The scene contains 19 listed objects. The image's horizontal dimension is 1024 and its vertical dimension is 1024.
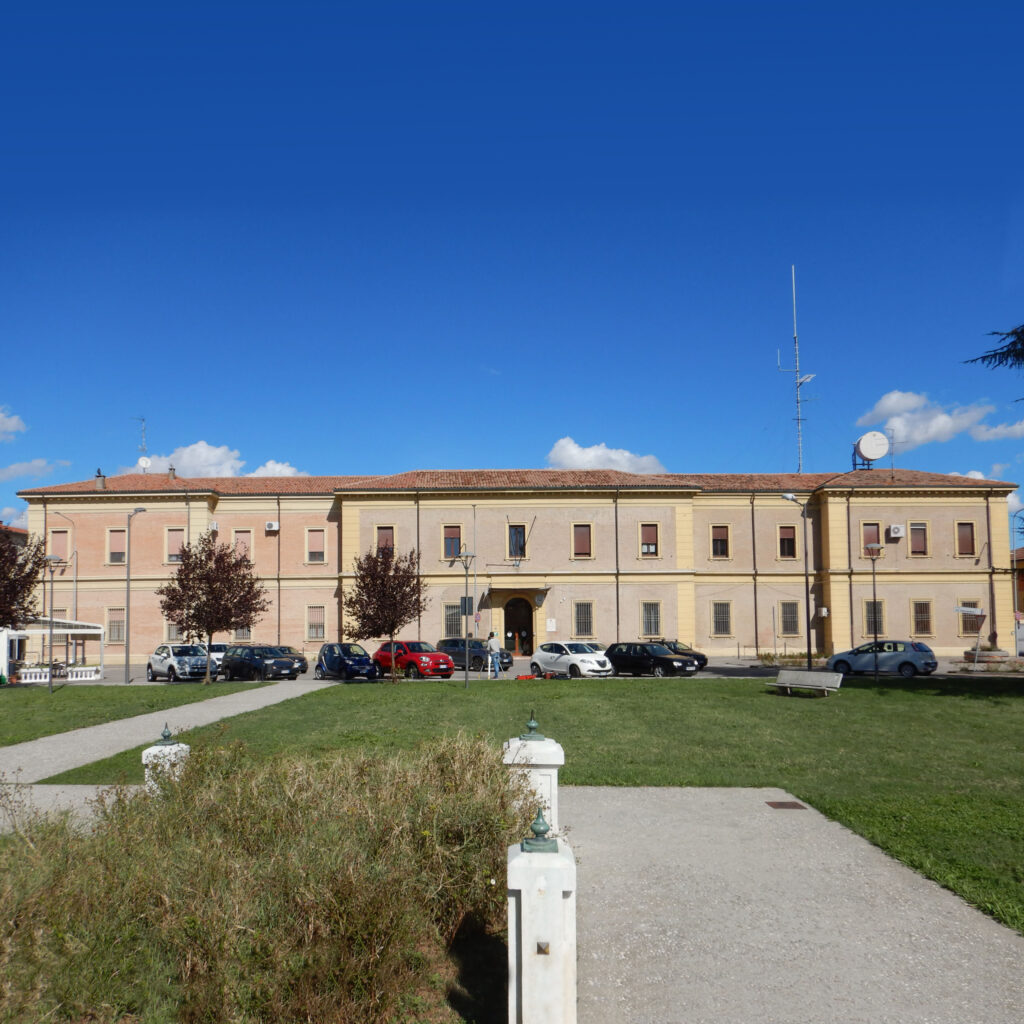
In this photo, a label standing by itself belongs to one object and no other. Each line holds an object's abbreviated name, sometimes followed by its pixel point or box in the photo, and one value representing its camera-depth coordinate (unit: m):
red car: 31.02
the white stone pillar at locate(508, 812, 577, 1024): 3.77
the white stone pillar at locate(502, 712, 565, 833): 6.73
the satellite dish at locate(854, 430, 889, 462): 44.50
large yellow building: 41.81
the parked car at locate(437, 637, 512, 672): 34.38
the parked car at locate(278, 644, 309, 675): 31.25
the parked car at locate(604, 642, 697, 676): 31.19
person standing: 31.39
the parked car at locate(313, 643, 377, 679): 30.44
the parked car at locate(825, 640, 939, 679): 31.61
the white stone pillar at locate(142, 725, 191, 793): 6.88
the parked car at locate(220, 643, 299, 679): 30.55
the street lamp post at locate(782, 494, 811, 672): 30.28
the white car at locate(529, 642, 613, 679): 30.72
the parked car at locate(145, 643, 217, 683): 31.86
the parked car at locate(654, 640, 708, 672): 32.31
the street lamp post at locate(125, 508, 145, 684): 40.41
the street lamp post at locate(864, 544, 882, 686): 36.53
